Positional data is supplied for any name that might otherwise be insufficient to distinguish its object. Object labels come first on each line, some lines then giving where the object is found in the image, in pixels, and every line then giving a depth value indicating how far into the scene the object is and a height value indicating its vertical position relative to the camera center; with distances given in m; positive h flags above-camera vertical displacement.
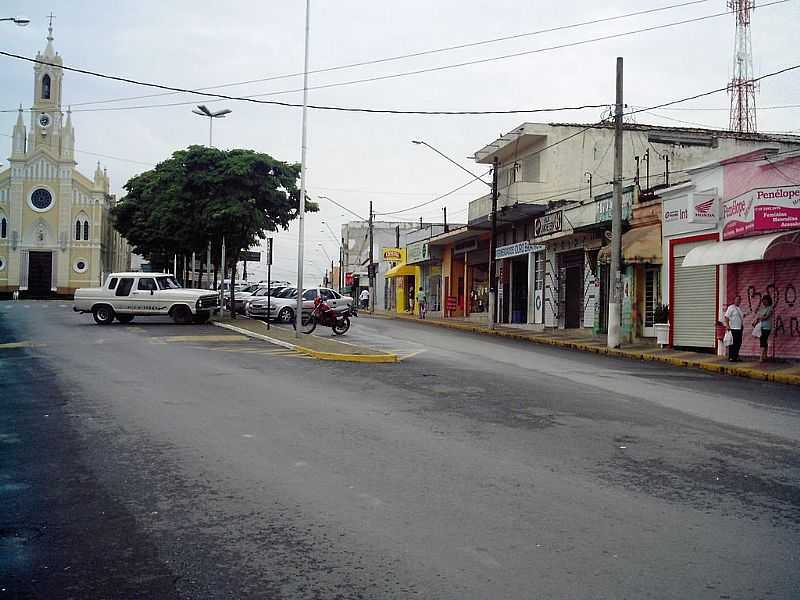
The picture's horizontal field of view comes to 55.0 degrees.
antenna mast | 40.03 +12.20
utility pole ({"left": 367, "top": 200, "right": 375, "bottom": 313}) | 56.75 +1.26
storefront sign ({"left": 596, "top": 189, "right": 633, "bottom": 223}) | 28.30 +3.68
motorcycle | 26.09 -0.64
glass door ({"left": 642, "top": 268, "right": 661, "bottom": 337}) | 27.19 +0.25
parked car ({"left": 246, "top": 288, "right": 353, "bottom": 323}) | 33.25 -0.23
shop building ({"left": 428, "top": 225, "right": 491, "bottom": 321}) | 45.72 +2.06
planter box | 24.55 -0.90
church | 81.88 +9.47
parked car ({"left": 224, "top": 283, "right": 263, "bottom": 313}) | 41.40 -0.01
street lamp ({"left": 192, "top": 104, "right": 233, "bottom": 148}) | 35.75 +8.81
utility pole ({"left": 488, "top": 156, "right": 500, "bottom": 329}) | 33.31 +1.07
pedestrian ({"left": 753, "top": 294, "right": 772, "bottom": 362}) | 19.38 -0.33
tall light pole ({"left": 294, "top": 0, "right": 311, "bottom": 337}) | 24.09 +3.00
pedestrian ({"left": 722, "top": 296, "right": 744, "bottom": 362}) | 20.08 -0.46
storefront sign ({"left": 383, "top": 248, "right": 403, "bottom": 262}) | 59.25 +3.59
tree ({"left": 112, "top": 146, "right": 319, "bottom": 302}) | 30.97 +4.21
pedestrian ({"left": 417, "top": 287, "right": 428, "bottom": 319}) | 48.41 -0.18
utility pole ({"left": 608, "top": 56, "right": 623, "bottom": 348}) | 23.98 +1.72
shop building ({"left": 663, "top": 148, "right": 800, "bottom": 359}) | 19.59 +1.68
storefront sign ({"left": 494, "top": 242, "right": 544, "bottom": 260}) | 36.85 +2.69
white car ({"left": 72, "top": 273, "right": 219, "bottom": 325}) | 29.56 -0.14
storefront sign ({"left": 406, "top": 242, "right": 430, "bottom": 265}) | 53.88 +3.56
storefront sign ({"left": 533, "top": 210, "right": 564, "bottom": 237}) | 32.41 +3.48
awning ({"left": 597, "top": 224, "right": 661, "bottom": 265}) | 25.70 +1.99
